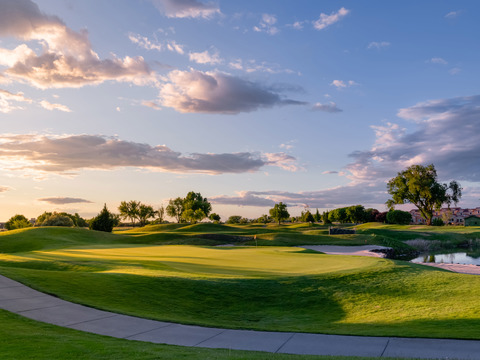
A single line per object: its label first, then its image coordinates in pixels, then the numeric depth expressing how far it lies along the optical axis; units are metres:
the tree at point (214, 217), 143.88
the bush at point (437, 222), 103.79
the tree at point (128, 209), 125.64
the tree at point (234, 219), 167.15
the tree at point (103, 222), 69.12
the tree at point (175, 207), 133.12
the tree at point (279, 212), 128.12
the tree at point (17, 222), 92.62
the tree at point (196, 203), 123.44
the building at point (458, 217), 182.62
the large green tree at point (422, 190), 102.50
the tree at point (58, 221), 73.75
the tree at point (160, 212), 135.00
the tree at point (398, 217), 120.88
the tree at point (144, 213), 129.62
